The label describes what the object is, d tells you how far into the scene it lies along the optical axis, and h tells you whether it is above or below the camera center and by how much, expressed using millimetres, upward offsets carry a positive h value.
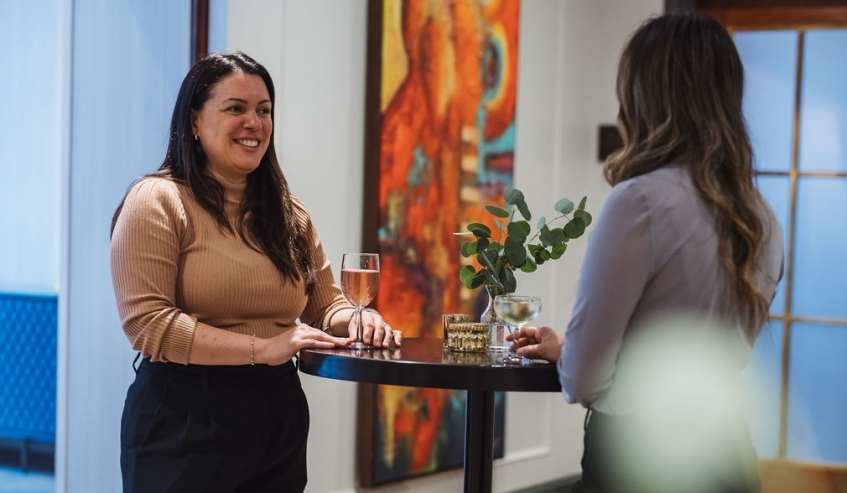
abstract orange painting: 3920 +229
